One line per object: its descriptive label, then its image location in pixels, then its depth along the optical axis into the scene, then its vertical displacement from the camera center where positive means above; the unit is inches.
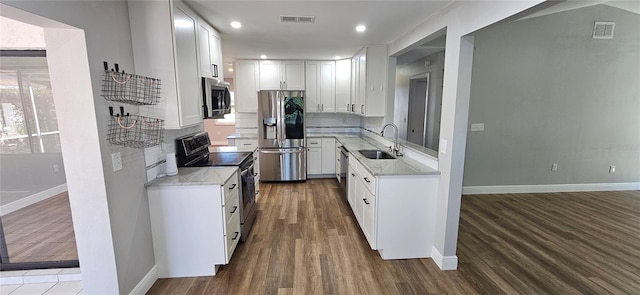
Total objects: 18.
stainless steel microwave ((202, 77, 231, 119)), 108.2 +3.8
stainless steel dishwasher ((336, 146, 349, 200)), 161.1 -37.6
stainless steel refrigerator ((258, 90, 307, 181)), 193.9 -20.5
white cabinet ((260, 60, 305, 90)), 207.9 +25.0
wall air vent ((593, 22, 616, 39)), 167.0 +47.0
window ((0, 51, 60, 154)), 115.3 +0.0
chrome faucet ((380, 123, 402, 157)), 136.3 -20.9
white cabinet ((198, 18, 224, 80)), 107.0 +23.9
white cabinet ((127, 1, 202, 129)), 83.7 +18.1
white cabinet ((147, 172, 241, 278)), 89.6 -40.1
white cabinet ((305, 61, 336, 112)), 213.0 +17.2
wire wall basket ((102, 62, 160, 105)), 71.8 +5.5
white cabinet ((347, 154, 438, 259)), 102.0 -40.4
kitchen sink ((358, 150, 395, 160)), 147.5 -25.2
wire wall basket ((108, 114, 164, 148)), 74.3 -7.0
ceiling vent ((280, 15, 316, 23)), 107.8 +35.2
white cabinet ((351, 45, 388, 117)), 162.6 +16.8
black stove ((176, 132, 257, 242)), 109.0 -22.8
